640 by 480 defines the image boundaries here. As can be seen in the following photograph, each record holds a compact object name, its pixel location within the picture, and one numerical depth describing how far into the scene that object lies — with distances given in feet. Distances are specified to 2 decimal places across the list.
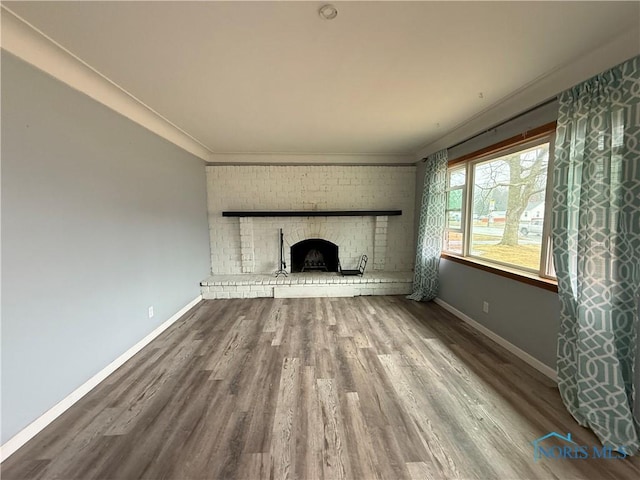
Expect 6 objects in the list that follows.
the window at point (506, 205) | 7.04
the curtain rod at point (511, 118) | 6.40
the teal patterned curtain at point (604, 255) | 4.57
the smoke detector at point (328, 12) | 3.85
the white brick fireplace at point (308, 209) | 13.93
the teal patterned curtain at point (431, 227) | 11.08
